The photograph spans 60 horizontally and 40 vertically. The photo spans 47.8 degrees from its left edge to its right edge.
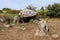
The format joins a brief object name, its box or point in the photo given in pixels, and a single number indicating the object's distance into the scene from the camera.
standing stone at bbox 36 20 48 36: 3.91
